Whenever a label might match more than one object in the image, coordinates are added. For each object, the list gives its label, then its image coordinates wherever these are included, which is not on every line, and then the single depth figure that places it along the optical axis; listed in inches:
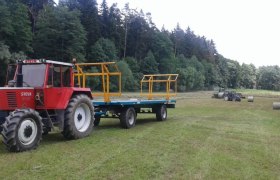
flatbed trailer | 346.2
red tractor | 228.9
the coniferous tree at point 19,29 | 1290.2
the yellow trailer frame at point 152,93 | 449.2
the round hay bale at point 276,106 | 735.3
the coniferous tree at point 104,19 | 1983.3
